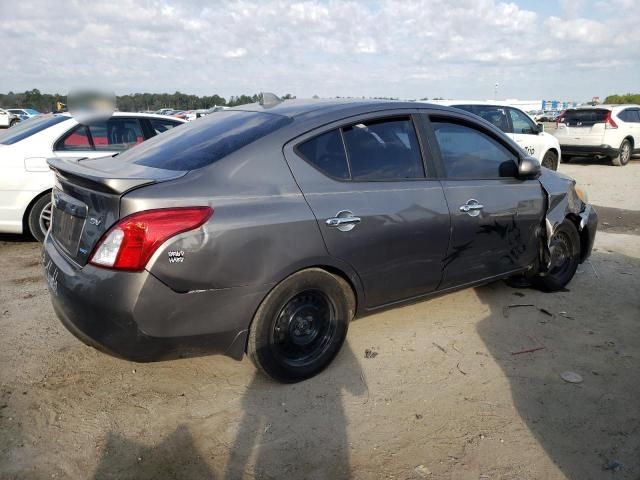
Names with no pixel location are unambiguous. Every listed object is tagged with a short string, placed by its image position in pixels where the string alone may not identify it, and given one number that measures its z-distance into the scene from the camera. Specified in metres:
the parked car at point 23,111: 36.25
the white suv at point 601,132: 14.16
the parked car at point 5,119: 27.42
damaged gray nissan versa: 2.54
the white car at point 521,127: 10.08
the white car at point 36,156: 5.50
